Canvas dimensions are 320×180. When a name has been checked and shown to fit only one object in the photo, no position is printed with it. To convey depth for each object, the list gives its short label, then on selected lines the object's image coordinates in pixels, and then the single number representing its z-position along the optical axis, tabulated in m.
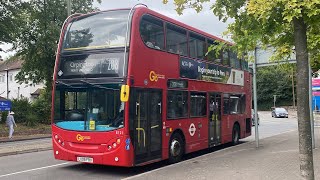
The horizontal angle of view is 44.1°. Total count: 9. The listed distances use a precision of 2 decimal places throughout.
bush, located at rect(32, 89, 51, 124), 32.06
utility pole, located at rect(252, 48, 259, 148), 15.37
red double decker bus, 9.86
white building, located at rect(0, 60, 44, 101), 65.75
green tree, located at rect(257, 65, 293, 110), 83.62
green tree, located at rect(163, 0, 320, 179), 4.89
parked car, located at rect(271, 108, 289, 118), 56.53
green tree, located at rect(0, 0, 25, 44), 28.06
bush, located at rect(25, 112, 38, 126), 30.41
